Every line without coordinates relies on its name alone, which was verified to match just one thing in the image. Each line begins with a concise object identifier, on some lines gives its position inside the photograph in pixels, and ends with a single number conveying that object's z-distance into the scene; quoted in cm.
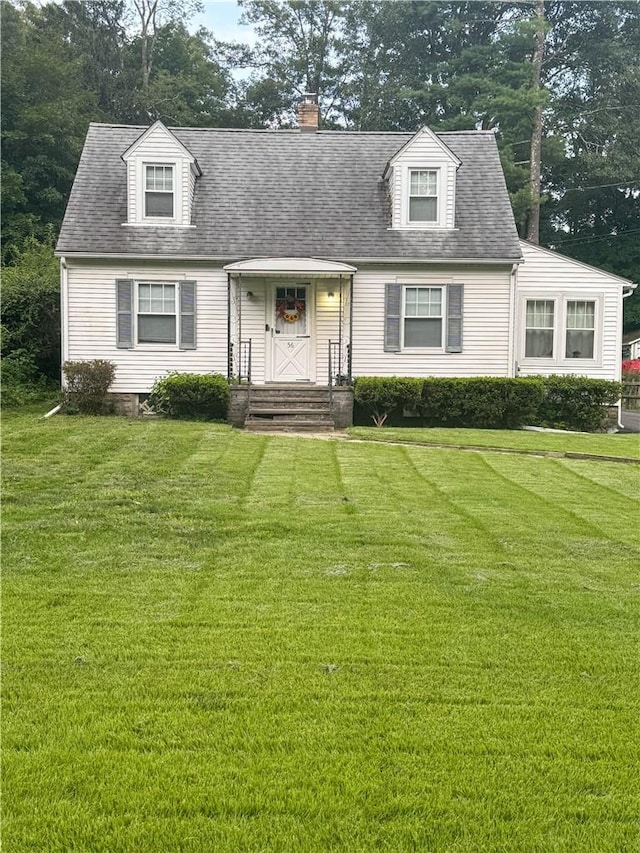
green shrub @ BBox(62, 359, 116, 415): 1573
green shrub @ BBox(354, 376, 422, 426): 1548
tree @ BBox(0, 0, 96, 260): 2736
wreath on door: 1728
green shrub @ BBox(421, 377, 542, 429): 1570
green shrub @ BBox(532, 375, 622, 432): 1667
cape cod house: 1680
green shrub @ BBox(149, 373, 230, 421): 1515
